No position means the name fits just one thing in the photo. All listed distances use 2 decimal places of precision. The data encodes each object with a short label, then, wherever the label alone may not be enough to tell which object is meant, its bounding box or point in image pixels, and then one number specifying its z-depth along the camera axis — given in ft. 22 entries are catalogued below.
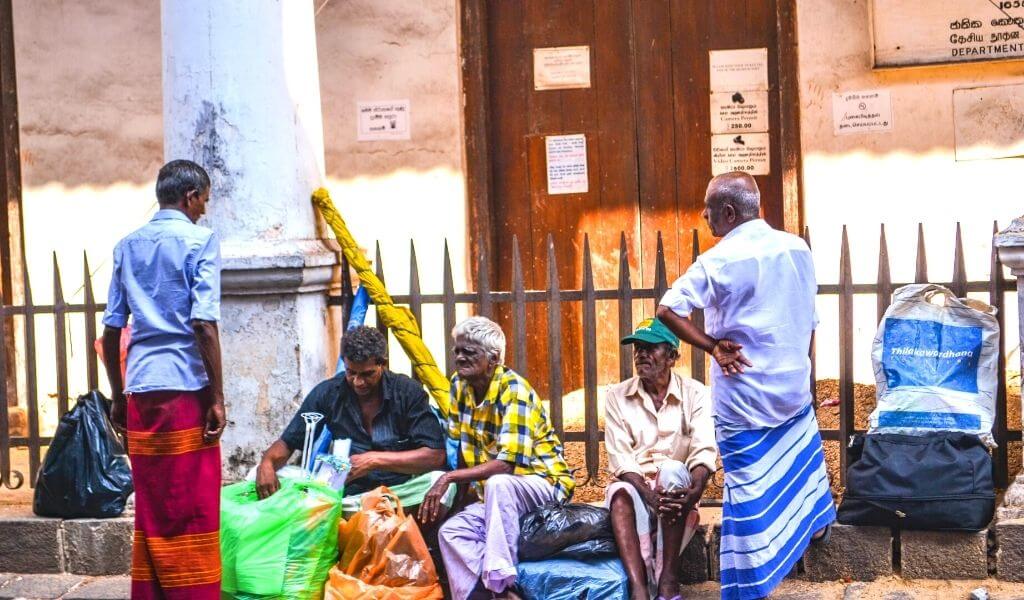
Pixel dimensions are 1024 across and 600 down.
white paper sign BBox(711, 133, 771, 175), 25.22
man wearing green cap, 15.88
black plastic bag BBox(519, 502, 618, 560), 15.96
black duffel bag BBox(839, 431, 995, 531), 15.99
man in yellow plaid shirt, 15.96
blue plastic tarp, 15.68
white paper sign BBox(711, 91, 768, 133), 25.16
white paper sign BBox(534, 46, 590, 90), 25.84
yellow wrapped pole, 18.90
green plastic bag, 15.80
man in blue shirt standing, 14.83
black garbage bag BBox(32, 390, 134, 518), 18.25
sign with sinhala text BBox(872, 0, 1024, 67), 23.54
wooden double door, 25.43
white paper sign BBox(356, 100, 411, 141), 25.73
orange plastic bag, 15.83
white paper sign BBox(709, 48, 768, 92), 25.11
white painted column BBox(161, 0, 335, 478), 18.40
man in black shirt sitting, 16.67
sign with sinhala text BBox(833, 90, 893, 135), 24.13
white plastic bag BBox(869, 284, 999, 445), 16.80
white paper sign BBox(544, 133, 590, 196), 25.95
